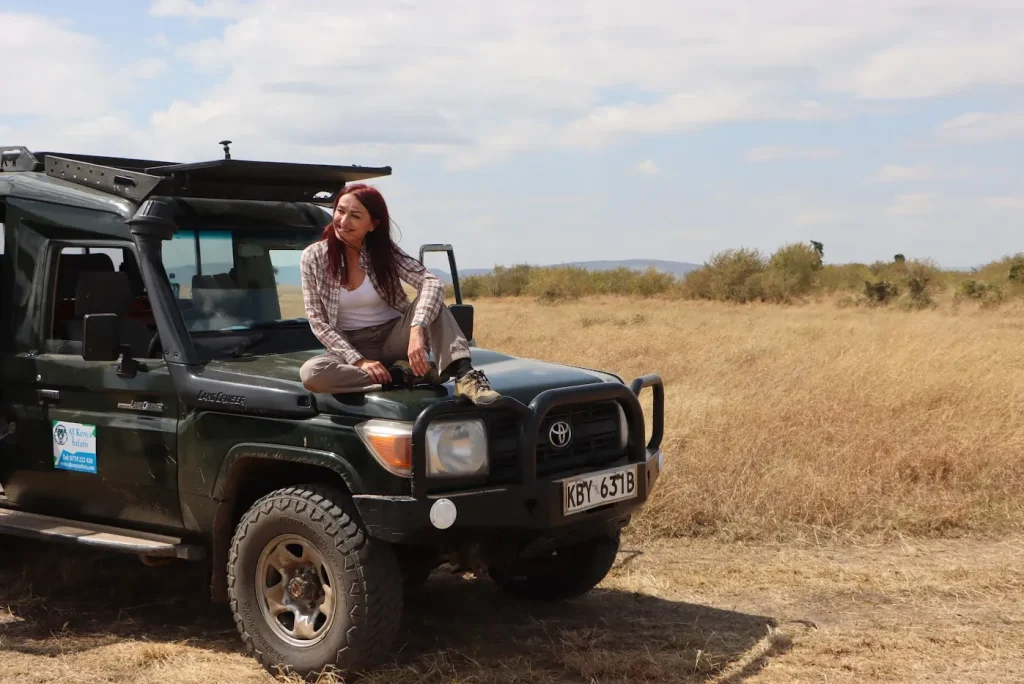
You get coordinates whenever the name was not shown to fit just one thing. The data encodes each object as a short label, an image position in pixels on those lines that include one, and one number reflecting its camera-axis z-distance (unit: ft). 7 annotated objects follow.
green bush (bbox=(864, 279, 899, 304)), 103.76
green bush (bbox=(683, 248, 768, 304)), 117.08
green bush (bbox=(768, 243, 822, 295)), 120.57
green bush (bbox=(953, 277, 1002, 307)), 91.20
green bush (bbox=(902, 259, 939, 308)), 97.25
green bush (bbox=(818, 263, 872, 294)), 120.96
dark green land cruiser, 13.99
